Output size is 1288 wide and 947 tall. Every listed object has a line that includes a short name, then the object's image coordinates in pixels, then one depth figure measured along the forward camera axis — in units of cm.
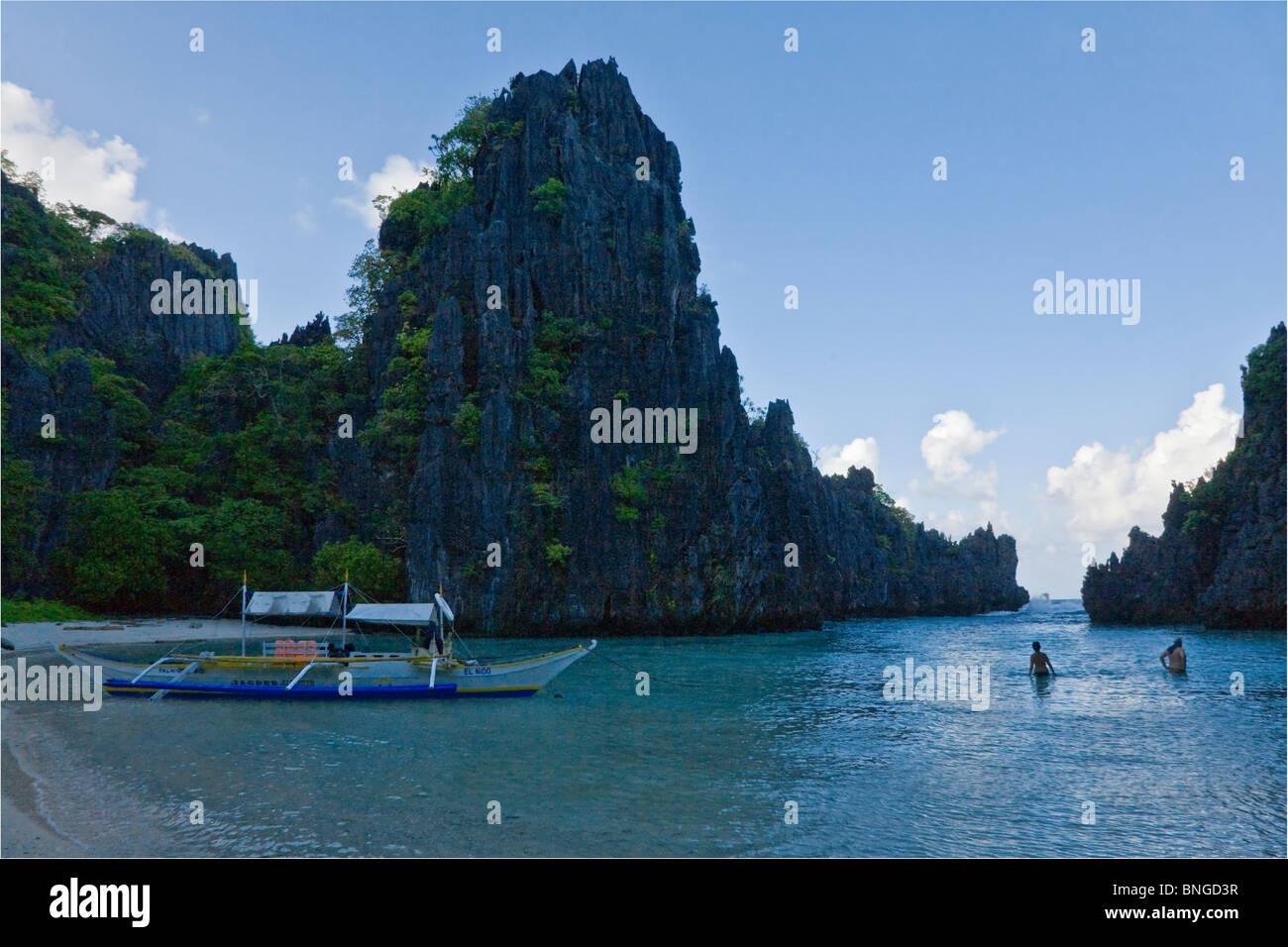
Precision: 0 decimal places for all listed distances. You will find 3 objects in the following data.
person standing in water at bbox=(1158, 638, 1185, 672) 3472
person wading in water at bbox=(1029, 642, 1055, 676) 3341
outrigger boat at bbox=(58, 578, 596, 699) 2428
